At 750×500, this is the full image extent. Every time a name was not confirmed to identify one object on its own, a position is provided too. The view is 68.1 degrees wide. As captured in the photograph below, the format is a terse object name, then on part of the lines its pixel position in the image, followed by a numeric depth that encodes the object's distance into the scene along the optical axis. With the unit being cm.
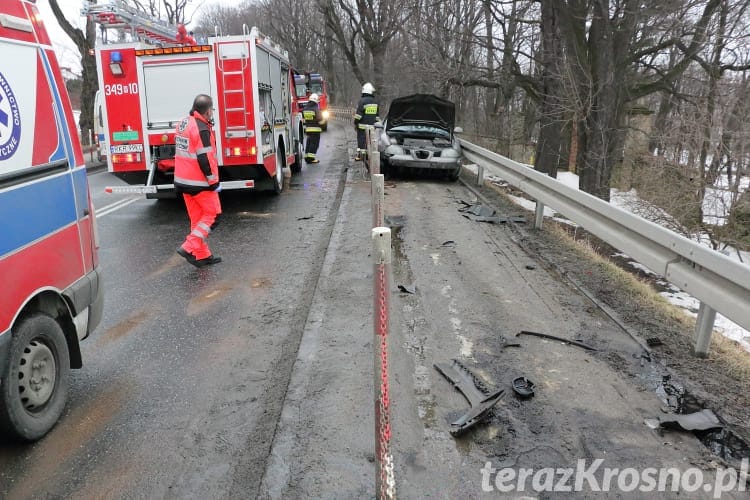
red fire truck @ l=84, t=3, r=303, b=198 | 878
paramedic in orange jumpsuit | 626
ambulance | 297
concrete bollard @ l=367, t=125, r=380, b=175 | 870
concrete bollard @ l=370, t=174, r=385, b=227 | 566
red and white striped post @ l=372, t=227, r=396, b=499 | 230
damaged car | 1154
